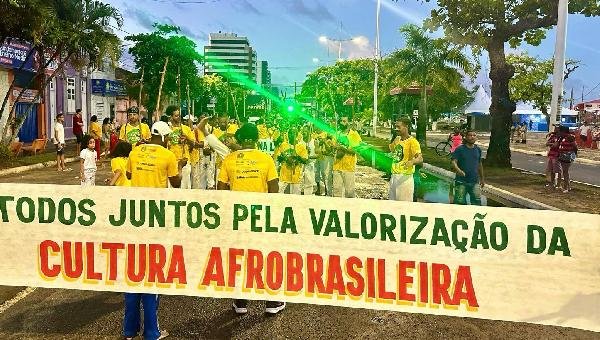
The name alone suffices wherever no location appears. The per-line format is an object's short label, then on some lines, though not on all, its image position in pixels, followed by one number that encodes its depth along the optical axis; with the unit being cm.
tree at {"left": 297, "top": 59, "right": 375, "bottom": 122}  7850
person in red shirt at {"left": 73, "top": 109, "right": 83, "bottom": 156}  2352
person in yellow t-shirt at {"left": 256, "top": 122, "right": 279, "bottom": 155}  1415
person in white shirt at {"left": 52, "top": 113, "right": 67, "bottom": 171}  1847
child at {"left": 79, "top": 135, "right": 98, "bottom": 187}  1090
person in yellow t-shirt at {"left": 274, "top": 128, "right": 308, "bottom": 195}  1034
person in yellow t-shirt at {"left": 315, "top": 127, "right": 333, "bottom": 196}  1246
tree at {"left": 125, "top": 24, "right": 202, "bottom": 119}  4103
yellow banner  440
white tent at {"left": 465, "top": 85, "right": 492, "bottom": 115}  6291
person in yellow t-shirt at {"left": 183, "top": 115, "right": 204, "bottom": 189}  1084
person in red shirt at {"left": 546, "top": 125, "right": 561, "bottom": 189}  1555
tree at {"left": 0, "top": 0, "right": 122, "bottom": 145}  2047
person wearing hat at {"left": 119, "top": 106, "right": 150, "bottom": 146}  951
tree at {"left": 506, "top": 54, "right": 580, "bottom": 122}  6556
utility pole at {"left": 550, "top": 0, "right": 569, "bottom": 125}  1794
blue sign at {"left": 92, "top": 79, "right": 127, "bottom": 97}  4012
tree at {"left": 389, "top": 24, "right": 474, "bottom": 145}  3794
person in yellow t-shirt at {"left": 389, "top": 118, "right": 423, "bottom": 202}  892
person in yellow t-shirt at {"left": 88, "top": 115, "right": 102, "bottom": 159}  1995
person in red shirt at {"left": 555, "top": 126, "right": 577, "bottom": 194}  1498
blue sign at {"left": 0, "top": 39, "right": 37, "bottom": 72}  2547
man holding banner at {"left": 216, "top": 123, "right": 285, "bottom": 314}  558
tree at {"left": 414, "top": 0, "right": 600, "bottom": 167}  2016
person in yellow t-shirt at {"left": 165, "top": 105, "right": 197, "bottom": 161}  1004
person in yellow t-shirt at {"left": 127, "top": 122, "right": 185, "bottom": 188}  564
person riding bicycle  2068
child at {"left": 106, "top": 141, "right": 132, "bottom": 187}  693
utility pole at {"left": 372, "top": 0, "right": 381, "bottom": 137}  5279
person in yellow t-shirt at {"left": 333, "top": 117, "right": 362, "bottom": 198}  1147
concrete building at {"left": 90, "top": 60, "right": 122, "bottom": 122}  4038
